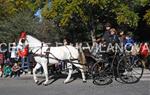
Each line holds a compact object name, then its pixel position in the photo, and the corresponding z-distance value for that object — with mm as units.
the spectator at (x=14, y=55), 18969
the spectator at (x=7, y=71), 18250
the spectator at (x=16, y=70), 18141
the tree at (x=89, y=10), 24003
